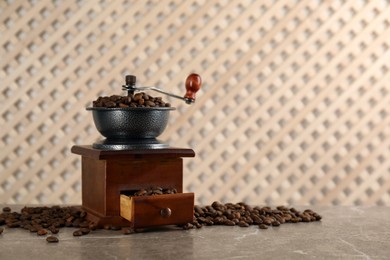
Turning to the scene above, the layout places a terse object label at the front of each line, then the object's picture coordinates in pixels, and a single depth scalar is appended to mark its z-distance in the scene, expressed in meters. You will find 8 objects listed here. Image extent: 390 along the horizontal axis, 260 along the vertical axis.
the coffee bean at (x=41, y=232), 1.01
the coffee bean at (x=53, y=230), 1.01
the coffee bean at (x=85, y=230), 1.01
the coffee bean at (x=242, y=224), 1.07
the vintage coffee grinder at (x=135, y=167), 1.02
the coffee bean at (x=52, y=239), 0.97
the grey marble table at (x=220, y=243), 0.92
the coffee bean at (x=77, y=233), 1.00
